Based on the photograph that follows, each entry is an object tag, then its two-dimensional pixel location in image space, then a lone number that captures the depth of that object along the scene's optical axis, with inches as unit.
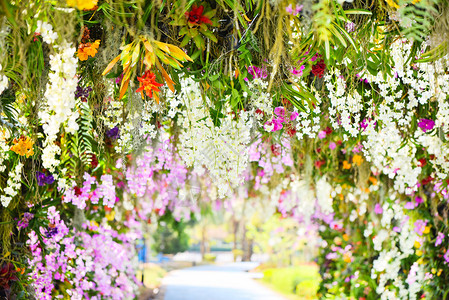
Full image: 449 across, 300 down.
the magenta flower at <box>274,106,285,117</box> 81.1
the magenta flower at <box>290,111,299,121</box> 82.6
